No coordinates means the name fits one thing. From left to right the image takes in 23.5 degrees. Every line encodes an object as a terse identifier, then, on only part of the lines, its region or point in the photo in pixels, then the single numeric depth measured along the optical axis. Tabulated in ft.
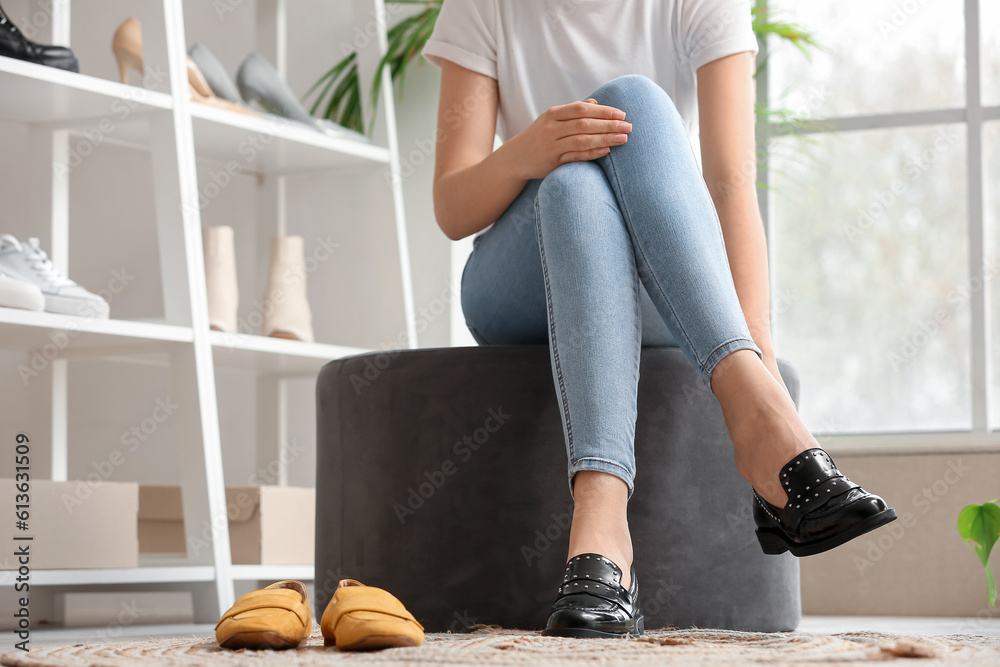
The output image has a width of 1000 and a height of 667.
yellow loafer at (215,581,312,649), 8.58
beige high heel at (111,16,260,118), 12.89
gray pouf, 9.58
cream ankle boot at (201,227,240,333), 12.83
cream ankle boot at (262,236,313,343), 13.45
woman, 8.75
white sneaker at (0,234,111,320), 11.31
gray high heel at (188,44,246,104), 13.25
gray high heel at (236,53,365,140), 13.82
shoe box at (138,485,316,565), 12.37
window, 14.56
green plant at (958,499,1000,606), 10.03
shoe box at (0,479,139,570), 11.11
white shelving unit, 11.68
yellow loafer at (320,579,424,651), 8.46
